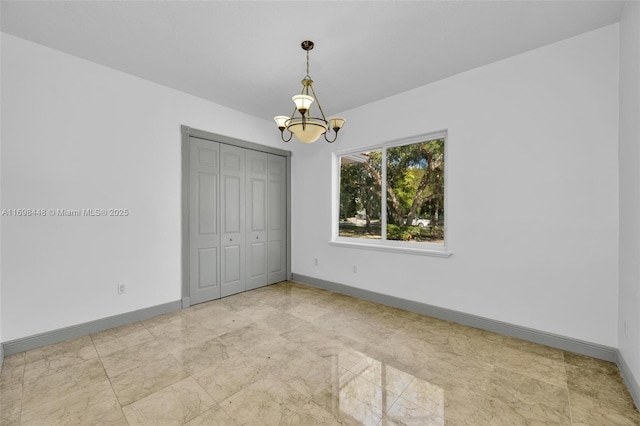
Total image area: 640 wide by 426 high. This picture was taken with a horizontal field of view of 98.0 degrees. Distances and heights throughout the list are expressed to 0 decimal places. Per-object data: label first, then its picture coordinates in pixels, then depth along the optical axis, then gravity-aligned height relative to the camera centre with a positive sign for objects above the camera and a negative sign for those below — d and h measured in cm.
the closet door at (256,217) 455 -7
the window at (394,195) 360 +26
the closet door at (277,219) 488 -11
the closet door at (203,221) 384 -12
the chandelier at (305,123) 228 +80
